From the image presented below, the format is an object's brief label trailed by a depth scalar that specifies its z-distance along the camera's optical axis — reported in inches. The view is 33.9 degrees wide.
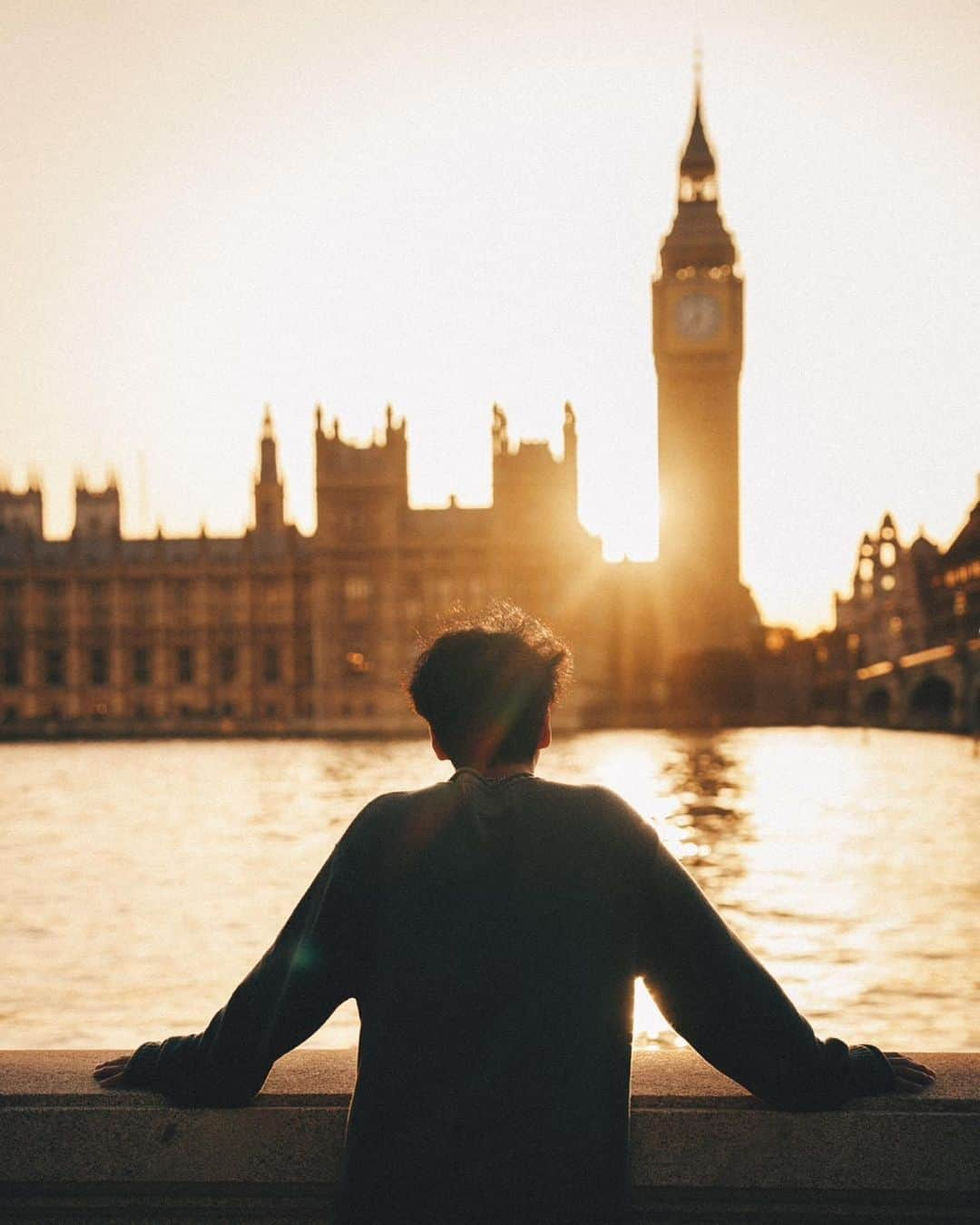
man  100.3
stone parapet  106.8
